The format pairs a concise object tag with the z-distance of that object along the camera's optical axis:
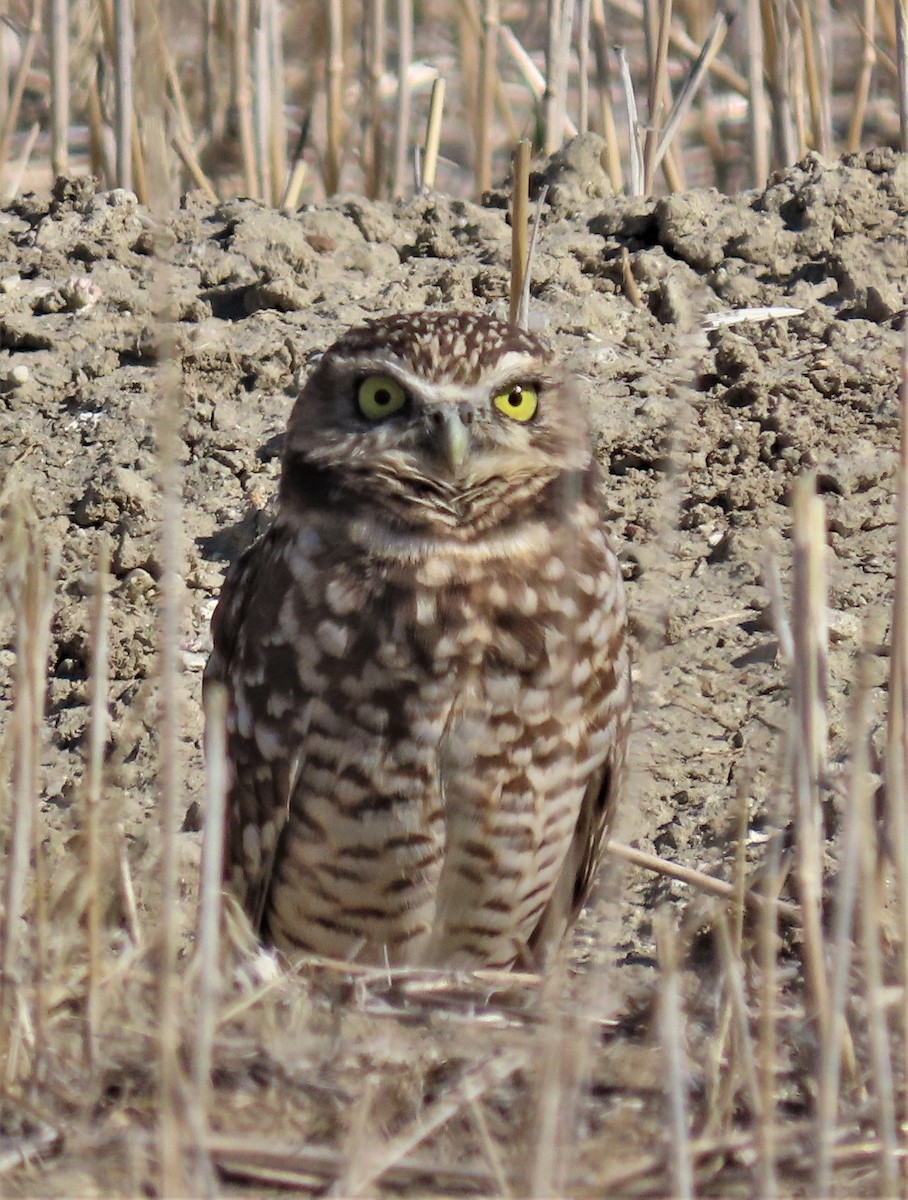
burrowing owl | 7.05
